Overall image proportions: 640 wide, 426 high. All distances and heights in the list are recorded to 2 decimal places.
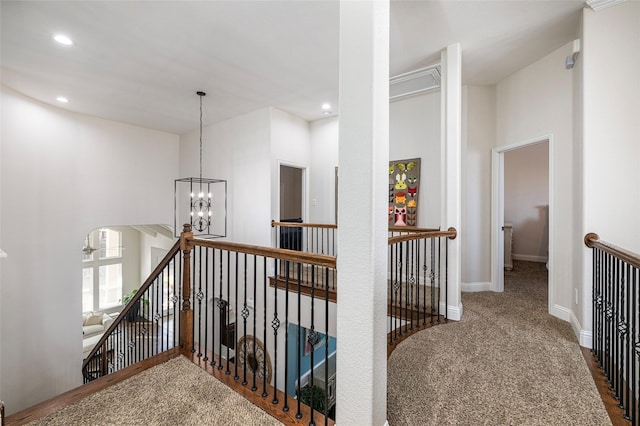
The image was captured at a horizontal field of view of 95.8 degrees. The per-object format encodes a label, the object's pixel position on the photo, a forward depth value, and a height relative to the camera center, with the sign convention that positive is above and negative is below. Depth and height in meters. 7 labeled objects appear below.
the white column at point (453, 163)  3.04 +0.54
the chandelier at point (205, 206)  5.83 +0.15
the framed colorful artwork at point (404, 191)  4.45 +0.35
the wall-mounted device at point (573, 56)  2.68 +1.52
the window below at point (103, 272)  8.89 -1.86
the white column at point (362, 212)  1.36 +0.01
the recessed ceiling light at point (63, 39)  2.89 +1.77
